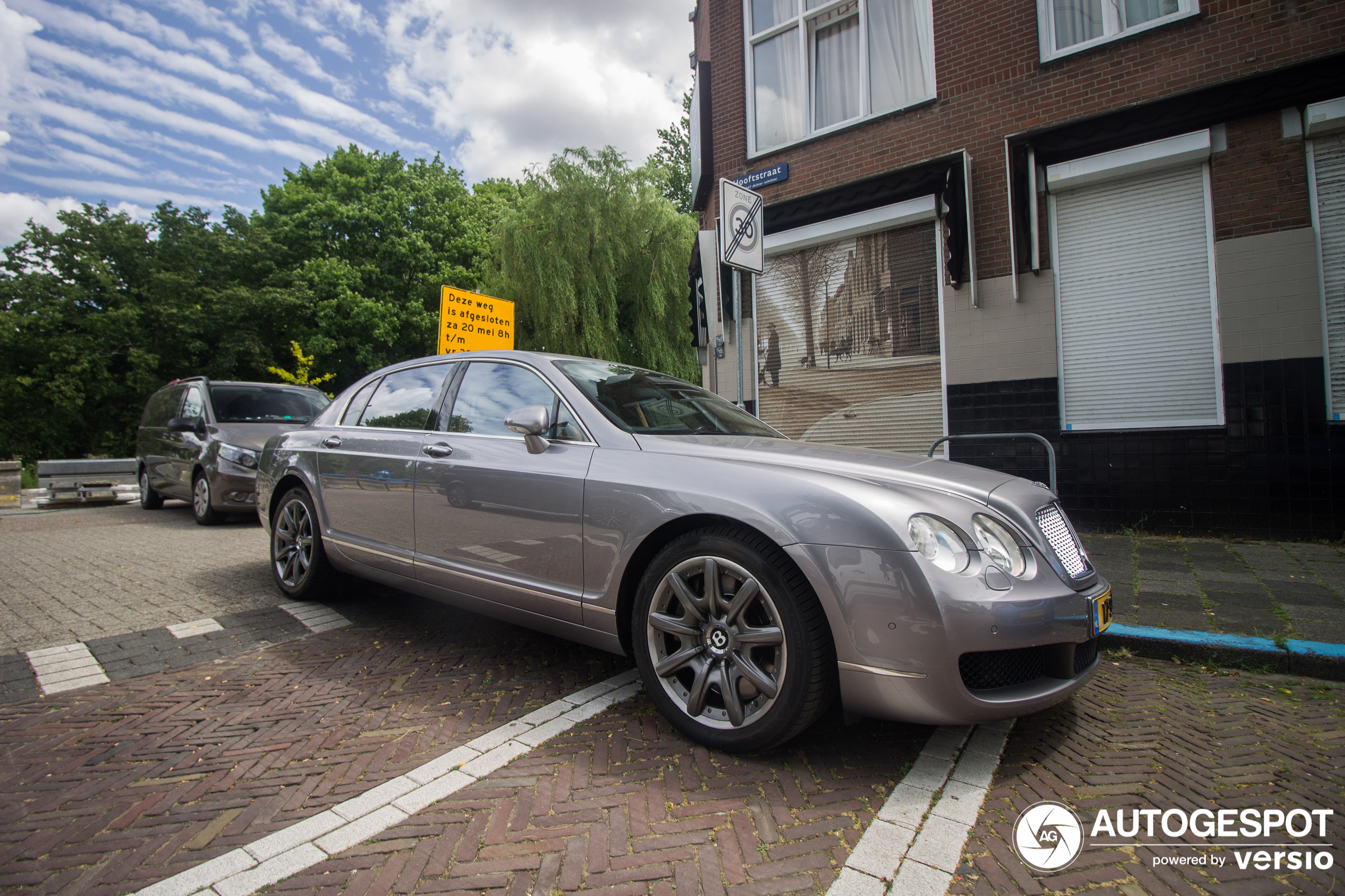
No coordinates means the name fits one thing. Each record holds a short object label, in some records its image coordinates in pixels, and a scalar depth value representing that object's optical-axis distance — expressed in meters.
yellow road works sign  8.99
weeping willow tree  17.64
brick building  5.95
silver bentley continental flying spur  2.16
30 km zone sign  5.16
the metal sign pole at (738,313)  4.91
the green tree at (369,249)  29.09
